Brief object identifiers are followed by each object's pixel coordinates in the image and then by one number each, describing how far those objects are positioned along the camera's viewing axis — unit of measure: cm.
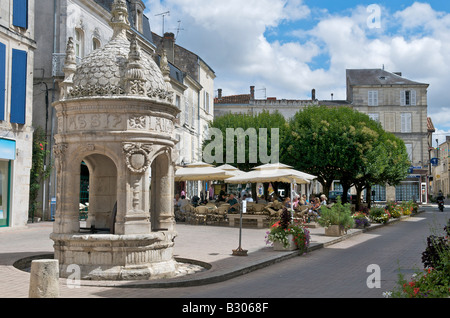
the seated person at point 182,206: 2209
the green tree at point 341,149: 2684
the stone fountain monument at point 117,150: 840
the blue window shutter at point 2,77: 1745
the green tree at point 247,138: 3290
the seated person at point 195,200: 2804
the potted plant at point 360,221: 1934
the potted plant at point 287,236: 1208
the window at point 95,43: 2441
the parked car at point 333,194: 4356
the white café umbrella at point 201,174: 2219
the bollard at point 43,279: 558
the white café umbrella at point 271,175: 1975
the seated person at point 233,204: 2109
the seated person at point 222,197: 2718
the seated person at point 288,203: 1831
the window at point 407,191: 5472
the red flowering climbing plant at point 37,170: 2070
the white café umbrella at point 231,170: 2259
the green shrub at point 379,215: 2212
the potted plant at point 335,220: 1599
